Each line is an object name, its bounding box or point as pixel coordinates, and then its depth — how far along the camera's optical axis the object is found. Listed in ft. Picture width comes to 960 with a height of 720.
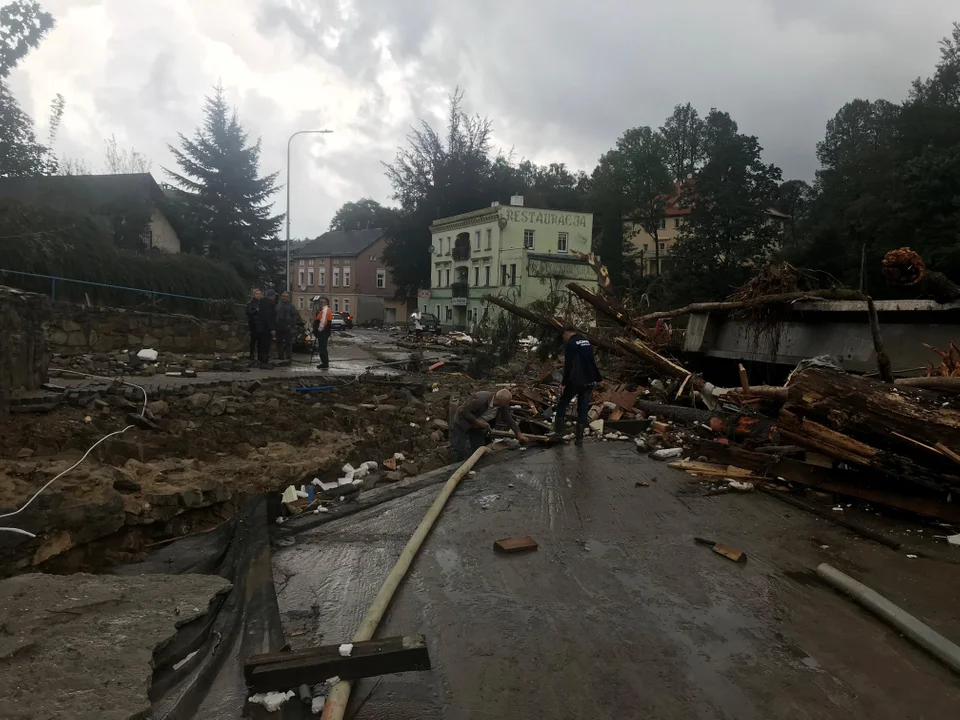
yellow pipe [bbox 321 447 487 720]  8.93
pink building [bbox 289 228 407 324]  210.18
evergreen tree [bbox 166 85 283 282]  100.73
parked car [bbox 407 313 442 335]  129.37
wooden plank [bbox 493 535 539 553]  15.69
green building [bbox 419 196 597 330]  145.18
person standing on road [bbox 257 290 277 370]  48.42
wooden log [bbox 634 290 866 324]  28.84
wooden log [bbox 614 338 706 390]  34.68
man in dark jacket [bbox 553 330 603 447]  27.79
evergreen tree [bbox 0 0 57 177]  55.72
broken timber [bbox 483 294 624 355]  39.96
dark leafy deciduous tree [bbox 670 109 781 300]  130.82
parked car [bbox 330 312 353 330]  137.80
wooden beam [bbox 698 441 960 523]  17.51
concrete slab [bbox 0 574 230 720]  9.10
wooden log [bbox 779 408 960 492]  17.47
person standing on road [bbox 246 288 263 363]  48.91
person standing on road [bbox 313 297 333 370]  48.47
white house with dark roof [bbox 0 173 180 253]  56.03
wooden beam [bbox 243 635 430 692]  9.39
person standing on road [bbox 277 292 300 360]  52.39
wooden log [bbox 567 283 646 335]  39.68
